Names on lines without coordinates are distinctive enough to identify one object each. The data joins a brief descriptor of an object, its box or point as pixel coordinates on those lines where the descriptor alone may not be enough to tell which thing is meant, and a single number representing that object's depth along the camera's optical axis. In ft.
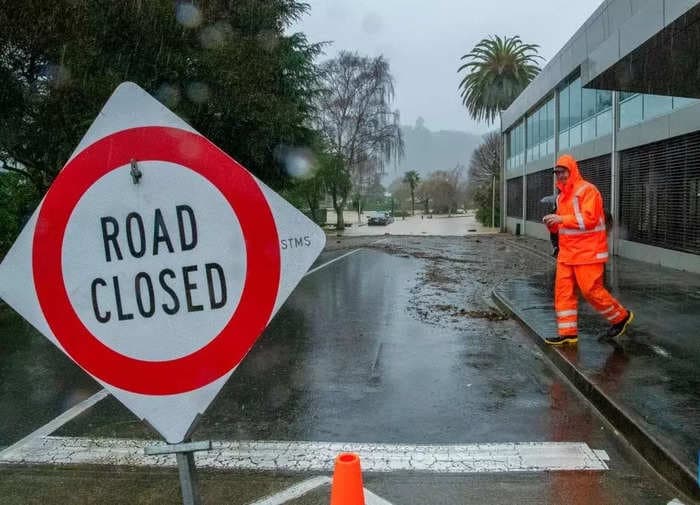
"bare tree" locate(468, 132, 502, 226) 174.09
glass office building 30.12
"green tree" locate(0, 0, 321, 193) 32.45
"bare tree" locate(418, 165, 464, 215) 343.26
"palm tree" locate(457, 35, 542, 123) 181.78
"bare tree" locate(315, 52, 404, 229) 172.14
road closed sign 7.50
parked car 205.82
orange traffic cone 9.42
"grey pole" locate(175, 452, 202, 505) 7.42
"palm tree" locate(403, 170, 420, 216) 367.45
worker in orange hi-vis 21.93
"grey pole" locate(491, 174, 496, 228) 162.26
